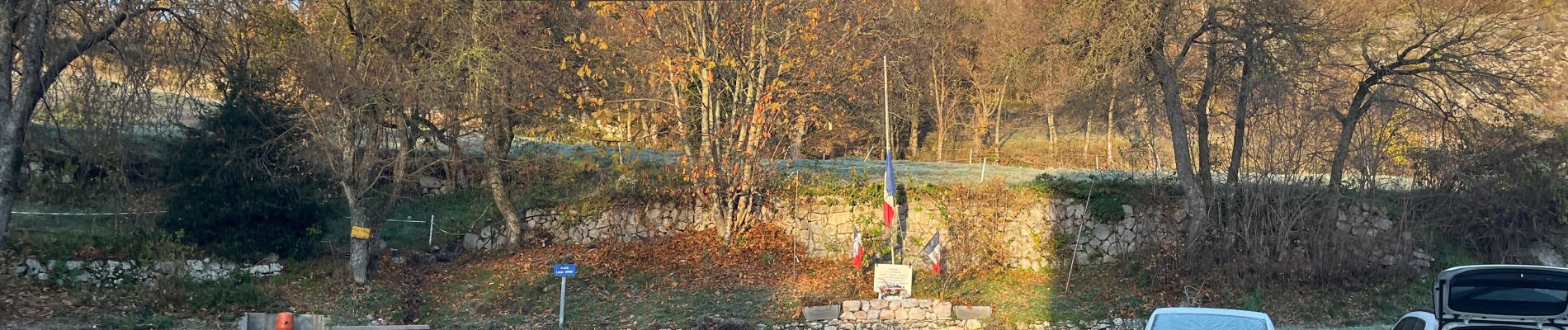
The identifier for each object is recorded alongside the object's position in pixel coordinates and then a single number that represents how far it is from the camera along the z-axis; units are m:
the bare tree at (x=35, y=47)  17.84
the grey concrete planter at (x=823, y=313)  18.88
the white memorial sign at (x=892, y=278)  19.44
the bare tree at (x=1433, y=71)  20.91
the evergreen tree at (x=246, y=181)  20.70
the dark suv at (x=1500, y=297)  10.40
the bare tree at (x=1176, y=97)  21.16
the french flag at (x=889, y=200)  20.72
